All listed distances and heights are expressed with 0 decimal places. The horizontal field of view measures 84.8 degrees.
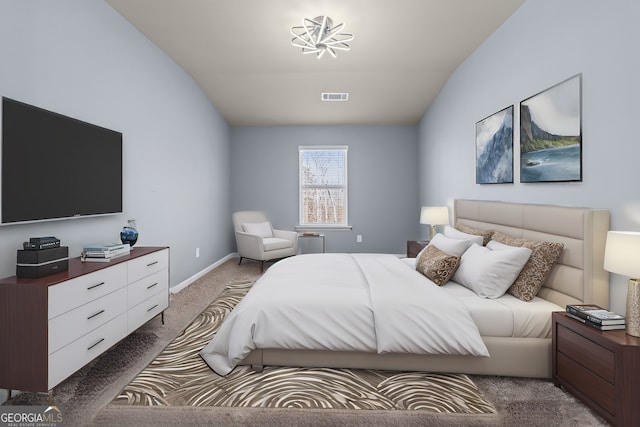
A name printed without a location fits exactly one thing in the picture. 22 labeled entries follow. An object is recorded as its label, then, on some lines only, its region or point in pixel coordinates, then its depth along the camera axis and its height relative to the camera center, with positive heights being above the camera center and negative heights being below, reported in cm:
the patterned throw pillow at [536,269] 238 -38
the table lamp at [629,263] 168 -24
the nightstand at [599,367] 162 -78
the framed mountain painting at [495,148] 321 +64
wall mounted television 199 +30
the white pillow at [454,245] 301 -28
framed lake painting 236 +59
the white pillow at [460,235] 309 -21
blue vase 291 -19
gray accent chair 537 -42
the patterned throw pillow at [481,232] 319 -18
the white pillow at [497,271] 243 -41
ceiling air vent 521 +175
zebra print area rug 194 -104
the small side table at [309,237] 600 -45
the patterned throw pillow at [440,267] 274 -43
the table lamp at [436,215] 452 -3
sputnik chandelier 326 +174
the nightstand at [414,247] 446 -45
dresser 177 -61
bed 213 -75
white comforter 211 -68
